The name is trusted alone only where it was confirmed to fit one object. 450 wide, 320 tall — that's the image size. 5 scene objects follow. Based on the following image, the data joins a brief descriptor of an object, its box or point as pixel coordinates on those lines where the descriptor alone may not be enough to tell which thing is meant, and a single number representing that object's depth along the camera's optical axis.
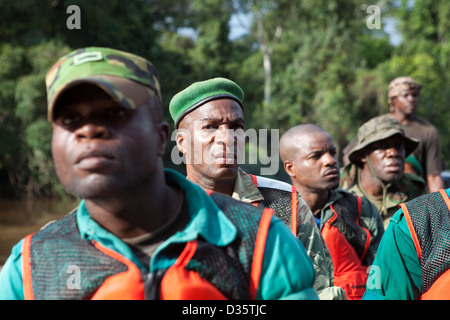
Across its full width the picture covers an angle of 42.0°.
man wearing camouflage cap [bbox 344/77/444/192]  6.50
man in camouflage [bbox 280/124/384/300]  4.11
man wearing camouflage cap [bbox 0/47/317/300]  1.72
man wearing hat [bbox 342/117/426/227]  5.34
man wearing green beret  3.07
